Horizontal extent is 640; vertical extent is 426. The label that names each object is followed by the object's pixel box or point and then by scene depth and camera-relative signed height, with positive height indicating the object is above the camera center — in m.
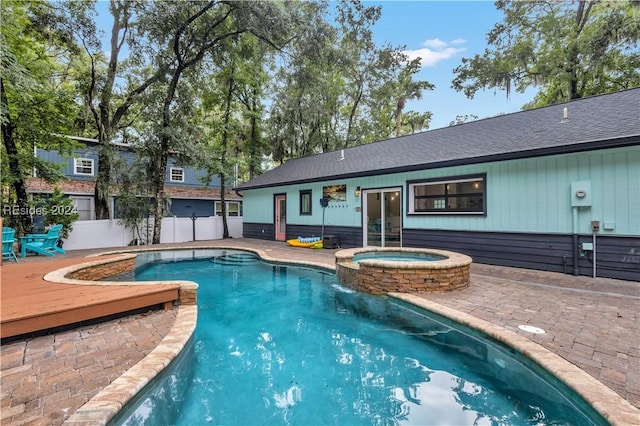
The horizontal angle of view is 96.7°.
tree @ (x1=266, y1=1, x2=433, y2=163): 15.48 +7.51
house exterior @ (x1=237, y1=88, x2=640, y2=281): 5.36 +0.60
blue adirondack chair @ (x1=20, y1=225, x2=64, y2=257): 8.12 -0.76
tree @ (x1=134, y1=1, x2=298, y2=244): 10.55 +7.18
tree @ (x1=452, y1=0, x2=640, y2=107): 10.80 +7.01
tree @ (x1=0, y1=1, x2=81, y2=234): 8.54 +3.50
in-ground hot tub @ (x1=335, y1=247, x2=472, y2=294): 4.77 -1.05
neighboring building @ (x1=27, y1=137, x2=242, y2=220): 13.44 +1.54
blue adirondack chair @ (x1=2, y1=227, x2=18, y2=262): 7.39 -0.71
